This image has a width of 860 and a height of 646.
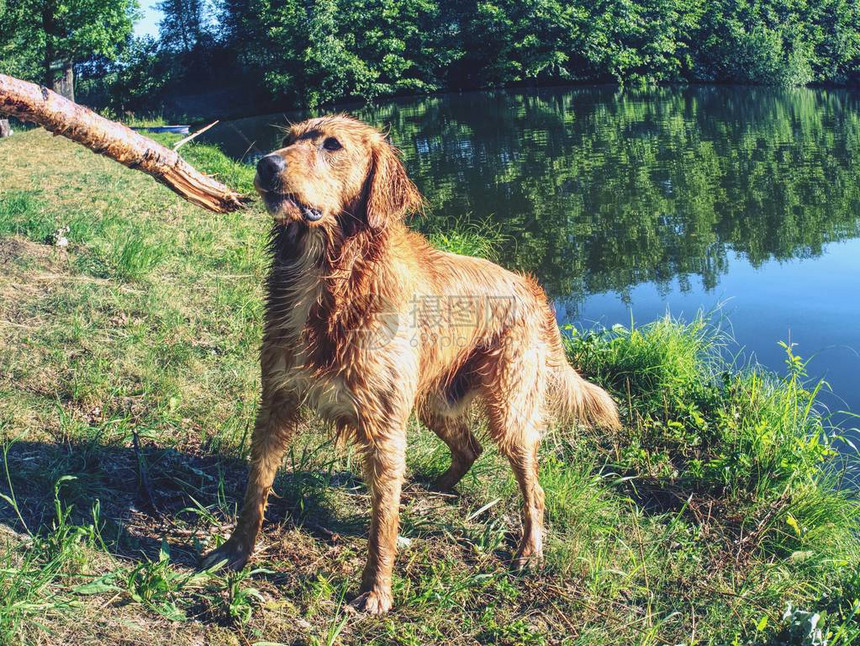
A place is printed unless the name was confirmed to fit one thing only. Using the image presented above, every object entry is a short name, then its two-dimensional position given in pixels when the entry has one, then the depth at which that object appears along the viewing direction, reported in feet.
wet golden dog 10.55
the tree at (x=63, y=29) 96.37
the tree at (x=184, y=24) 165.68
